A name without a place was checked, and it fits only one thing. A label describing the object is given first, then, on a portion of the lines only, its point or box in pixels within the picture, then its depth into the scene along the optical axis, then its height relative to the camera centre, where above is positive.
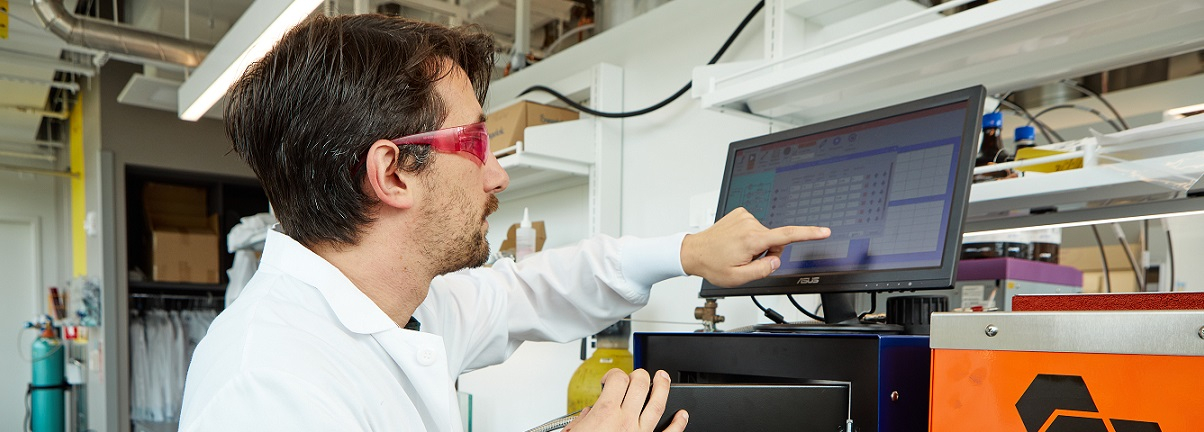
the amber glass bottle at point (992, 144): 1.41 +0.10
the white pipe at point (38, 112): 5.06 +0.50
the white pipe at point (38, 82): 4.07 +0.57
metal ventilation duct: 3.13 +0.61
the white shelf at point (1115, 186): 1.02 +0.02
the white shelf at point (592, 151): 2.09 +0.12
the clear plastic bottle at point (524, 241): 2.09 -0.12
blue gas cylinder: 5.30 -1.34
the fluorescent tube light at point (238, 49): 2.06 +0.41
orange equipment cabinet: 0.63 -0.15
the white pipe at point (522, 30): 2.68 +0.56
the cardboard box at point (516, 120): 2.17 +0.21
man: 0.82 -0.04
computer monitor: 0.98 +0.00
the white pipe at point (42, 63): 3.97 +0.63
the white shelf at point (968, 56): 1.04 +0.22
